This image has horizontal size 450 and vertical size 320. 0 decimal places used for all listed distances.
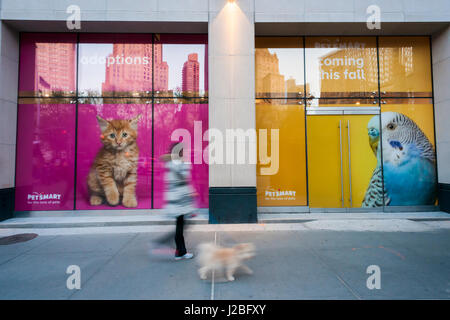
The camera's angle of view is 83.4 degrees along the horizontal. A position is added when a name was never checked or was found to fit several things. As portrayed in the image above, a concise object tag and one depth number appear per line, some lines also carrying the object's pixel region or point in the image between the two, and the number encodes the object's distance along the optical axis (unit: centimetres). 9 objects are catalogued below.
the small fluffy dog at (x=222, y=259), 401
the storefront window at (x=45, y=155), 848
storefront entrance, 880
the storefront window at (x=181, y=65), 884
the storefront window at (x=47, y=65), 864
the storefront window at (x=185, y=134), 868
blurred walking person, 457
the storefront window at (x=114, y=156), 856
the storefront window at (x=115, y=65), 876
